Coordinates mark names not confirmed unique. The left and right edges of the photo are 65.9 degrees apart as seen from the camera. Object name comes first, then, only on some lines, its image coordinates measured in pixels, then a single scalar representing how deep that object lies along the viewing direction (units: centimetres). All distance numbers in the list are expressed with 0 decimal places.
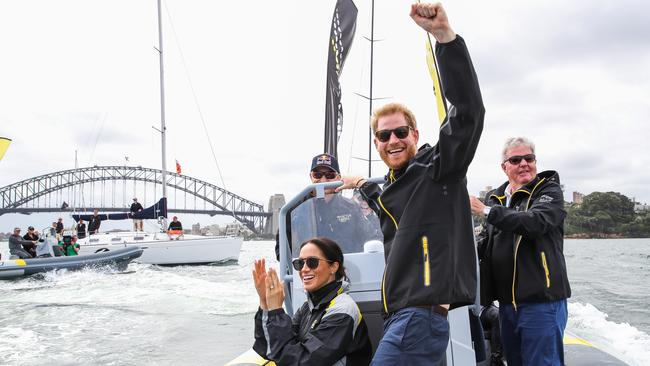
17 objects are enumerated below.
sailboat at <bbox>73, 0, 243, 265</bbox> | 2256
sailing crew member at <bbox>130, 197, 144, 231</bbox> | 2450
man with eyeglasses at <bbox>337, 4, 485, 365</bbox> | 163
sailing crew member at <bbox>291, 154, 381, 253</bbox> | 306
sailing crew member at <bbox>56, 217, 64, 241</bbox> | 2384
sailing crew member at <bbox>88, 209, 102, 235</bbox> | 2536
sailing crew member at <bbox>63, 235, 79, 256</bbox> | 2145
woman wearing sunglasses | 211
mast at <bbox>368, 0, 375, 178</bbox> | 1033
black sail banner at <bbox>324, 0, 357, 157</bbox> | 837
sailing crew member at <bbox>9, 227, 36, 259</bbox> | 1848
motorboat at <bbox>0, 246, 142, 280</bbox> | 1581
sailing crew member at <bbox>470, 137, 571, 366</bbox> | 248
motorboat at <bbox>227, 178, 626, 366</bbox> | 225
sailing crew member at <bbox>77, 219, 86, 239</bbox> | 2581
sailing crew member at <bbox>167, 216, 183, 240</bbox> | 2365
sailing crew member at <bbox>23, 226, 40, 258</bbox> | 1945
